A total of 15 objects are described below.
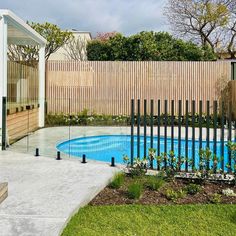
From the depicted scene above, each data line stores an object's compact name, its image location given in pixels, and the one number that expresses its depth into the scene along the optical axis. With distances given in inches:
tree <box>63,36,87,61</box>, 678.9
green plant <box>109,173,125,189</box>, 137.6
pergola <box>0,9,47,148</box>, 232.7
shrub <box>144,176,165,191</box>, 134.1
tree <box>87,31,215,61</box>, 517.1
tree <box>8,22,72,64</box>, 558.4
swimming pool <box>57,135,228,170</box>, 213.1
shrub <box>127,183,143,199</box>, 125.0
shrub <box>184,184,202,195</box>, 130.4
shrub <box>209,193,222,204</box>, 122.6
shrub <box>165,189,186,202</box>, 124.7
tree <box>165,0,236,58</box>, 669.8
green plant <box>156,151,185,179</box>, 150.0
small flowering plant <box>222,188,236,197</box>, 129.4
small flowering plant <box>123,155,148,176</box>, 152.6
